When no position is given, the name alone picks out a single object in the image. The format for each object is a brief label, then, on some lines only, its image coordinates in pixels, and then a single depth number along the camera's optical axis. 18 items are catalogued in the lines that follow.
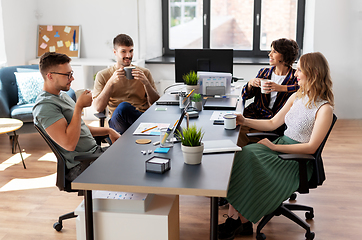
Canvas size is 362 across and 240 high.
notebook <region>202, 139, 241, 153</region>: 2.07
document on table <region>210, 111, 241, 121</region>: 2.77
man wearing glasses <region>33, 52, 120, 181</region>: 2.25
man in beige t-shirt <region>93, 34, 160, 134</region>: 3.30
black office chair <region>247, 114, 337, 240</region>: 2.30
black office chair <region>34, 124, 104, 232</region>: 2.24
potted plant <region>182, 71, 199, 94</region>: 3.55
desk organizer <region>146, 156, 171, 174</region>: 1.77
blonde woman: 2.26
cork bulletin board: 5.84
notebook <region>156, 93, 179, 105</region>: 3.25
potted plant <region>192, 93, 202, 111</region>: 3.01
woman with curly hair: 3.20
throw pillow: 4.57
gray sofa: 4.26
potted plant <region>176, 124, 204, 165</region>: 1.88
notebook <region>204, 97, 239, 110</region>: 3.07
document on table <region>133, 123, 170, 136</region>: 2.42
